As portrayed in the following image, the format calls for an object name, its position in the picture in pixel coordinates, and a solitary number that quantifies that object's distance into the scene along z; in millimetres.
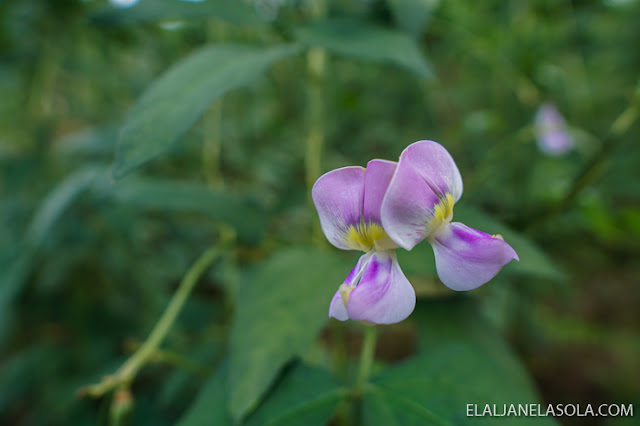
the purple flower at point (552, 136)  425
